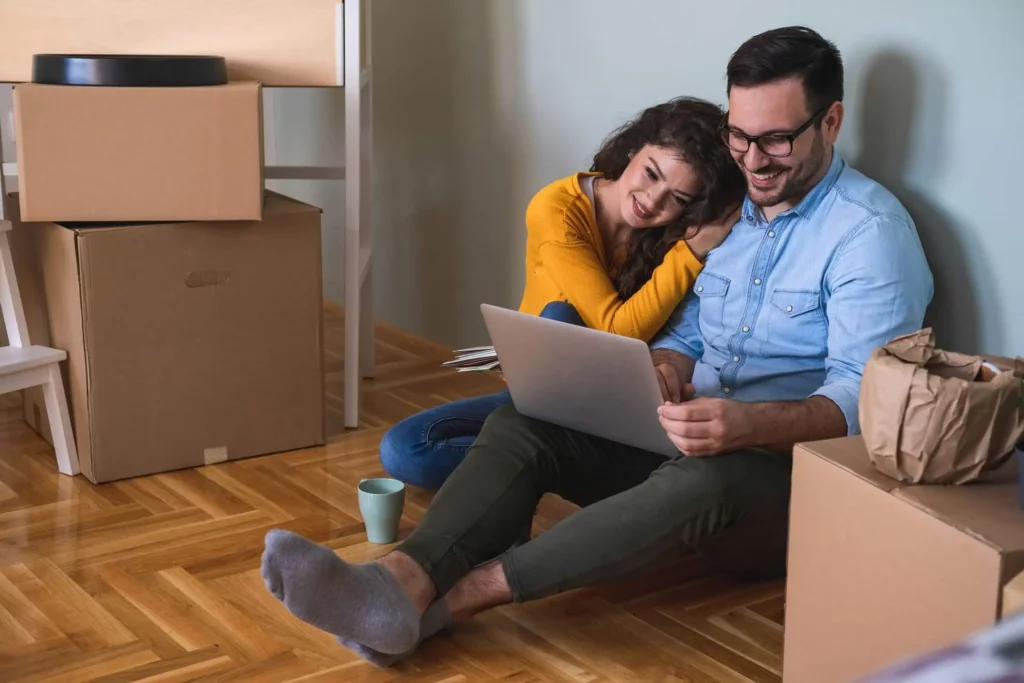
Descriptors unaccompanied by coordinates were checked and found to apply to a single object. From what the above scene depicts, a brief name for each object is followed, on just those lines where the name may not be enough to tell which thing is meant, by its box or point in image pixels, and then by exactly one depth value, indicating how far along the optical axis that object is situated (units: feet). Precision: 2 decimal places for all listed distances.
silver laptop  12.99
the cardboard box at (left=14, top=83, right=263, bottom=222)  14.79
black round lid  14.84
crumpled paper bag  11.73
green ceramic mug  14.35
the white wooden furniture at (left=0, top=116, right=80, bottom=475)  15.27
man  12.93
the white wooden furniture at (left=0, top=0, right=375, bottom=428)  15.51
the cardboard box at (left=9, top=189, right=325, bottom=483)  15.16
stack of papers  14.88
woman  14.21
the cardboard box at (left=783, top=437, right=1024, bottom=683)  11.48
